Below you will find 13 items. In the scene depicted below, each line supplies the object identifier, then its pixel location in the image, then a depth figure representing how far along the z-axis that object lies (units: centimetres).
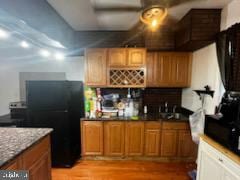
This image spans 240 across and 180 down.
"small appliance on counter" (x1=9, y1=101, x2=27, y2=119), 293
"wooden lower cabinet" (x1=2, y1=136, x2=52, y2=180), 128
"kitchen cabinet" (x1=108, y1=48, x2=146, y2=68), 298
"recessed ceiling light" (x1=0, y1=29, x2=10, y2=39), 162
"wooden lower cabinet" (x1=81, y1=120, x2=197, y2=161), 286
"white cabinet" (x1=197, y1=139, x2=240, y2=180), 137
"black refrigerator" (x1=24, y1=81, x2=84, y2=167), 260
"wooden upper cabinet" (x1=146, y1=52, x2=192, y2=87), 308
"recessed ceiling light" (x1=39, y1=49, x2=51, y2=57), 297
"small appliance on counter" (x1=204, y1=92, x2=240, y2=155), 145
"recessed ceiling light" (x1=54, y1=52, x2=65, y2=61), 318
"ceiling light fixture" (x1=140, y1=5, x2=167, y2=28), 149
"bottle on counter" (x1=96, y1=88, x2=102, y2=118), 305
